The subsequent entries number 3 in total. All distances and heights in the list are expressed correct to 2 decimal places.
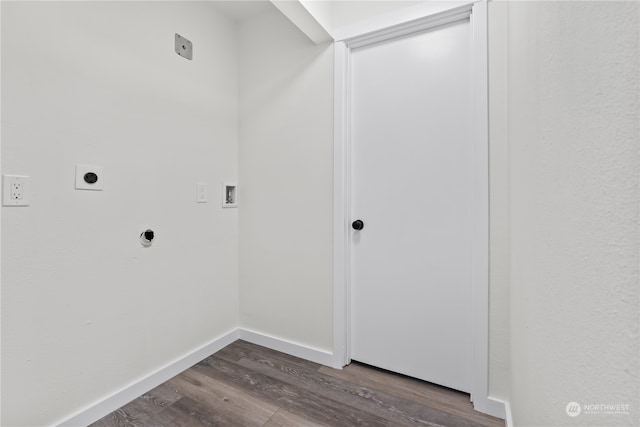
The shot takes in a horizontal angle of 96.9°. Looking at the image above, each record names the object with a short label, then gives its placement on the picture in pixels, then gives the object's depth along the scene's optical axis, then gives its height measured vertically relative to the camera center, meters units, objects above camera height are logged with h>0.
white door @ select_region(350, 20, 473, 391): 1.52 +0.04
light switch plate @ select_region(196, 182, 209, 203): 1.90 +0.13
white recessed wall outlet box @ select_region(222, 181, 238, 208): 2.09 +0.13
